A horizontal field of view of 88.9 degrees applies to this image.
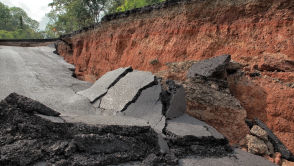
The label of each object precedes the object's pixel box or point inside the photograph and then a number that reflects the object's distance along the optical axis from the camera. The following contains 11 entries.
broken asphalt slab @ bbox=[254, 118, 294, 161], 3.03
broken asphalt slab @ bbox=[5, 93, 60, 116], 1.92
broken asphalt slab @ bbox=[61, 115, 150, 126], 2.11
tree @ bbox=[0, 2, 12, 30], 31.44
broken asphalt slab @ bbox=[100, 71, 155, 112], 3.25
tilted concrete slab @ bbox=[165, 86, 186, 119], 3.17
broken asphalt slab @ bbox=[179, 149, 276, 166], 2.21
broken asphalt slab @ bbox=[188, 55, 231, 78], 3.97
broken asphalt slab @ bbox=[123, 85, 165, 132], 2.93
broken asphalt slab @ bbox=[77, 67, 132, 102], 3.75
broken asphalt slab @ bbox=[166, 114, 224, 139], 2.59
